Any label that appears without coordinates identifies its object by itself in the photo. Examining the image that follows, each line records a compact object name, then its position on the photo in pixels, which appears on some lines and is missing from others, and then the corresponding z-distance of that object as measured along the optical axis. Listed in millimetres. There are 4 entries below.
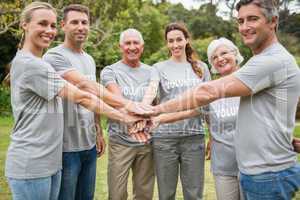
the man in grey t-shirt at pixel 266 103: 2279
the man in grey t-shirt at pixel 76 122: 3154
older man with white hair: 3756
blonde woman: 2492
